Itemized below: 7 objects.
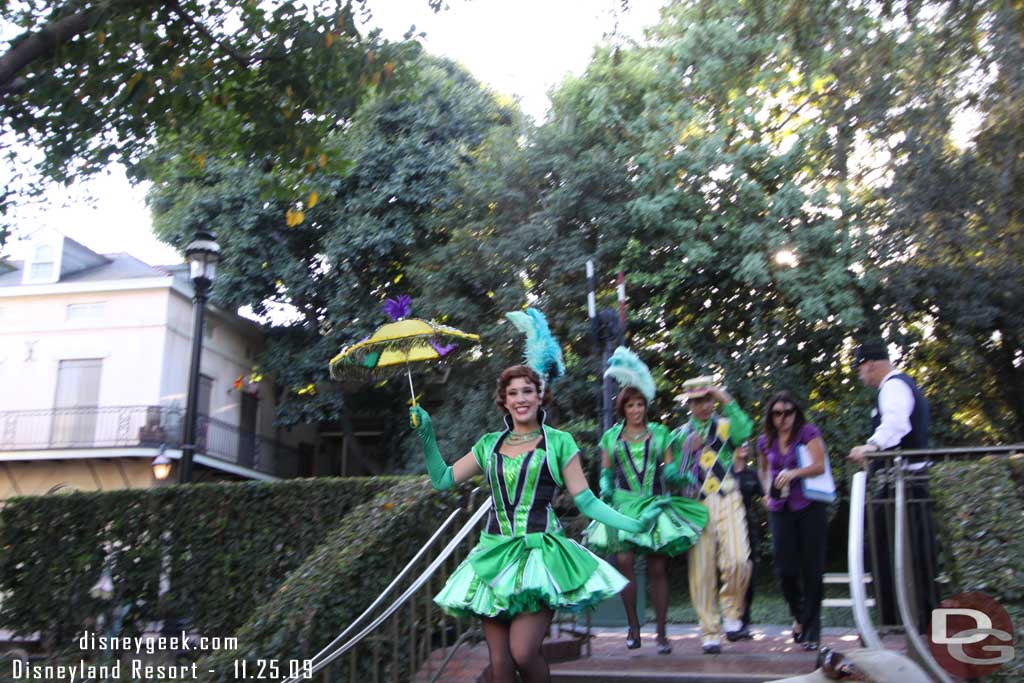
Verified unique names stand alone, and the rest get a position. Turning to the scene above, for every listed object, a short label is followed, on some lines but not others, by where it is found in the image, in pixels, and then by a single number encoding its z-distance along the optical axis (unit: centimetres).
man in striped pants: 683
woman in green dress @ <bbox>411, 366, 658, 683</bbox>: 476
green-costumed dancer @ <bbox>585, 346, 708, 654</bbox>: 673
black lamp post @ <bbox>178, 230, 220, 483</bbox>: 1245
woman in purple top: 654
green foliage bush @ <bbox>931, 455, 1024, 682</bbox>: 504
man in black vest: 639
